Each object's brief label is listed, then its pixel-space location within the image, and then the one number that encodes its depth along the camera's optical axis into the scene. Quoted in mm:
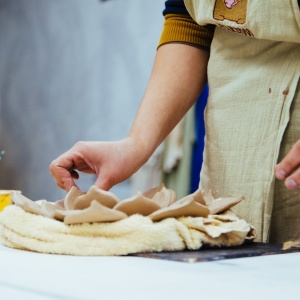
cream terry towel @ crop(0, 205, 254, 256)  1321
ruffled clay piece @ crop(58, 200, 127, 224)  1318
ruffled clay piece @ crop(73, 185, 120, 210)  1347
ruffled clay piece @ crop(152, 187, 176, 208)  1454
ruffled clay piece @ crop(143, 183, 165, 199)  1489
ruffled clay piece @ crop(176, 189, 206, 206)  1406
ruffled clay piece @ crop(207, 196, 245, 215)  1423
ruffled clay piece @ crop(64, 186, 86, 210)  1431
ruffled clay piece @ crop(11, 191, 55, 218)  1383
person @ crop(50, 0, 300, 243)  1586
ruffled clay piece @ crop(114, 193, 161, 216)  1345
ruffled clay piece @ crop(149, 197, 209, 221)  1347
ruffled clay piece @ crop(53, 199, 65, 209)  1449
